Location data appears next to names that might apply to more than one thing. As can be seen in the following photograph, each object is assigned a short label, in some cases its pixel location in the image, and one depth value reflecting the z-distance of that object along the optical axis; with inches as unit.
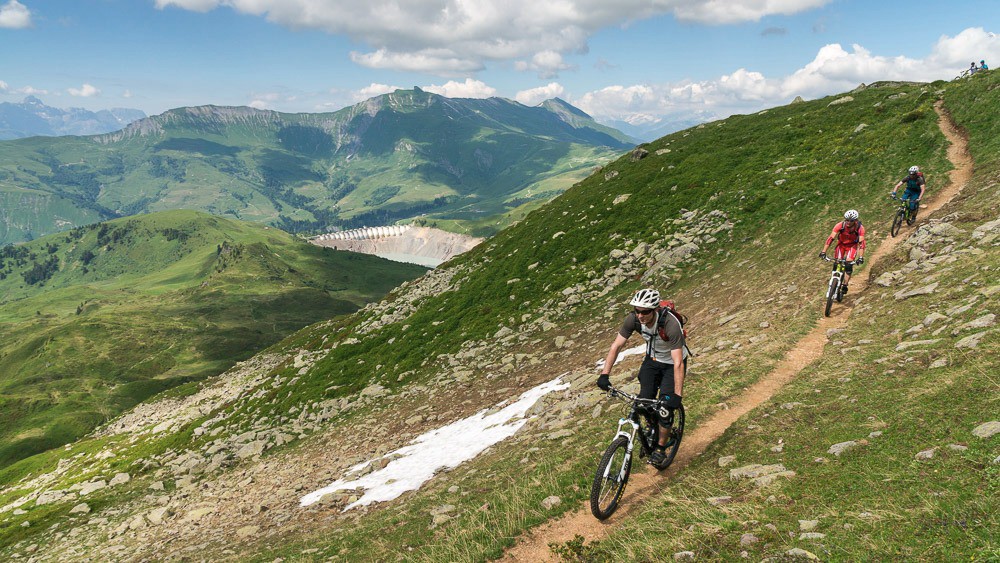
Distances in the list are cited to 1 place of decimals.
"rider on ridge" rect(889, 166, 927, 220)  982.4
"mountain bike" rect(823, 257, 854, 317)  783.1
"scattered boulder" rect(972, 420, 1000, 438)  331.3
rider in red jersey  808.3
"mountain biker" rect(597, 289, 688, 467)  422.9
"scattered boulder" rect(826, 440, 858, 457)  395.9
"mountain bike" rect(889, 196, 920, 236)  1001.5
